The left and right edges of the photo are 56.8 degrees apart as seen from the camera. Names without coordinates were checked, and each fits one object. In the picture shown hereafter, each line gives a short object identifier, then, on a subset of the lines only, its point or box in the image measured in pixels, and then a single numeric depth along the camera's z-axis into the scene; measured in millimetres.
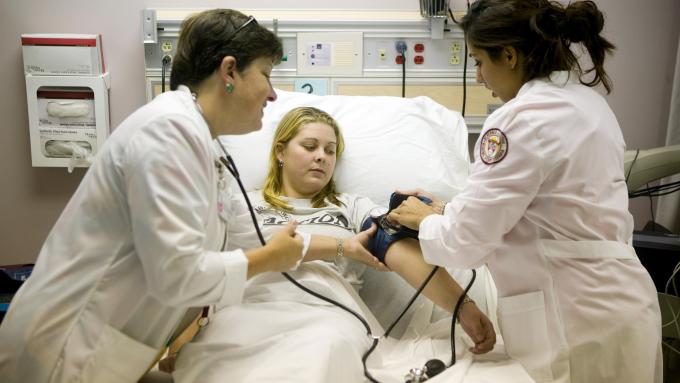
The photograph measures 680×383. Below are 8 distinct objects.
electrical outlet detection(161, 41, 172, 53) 2674
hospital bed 1844
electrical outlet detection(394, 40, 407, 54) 2695
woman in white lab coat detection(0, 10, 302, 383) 1159
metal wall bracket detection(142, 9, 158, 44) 2613
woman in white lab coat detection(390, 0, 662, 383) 1405
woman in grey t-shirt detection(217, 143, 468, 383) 1419
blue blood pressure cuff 1797
